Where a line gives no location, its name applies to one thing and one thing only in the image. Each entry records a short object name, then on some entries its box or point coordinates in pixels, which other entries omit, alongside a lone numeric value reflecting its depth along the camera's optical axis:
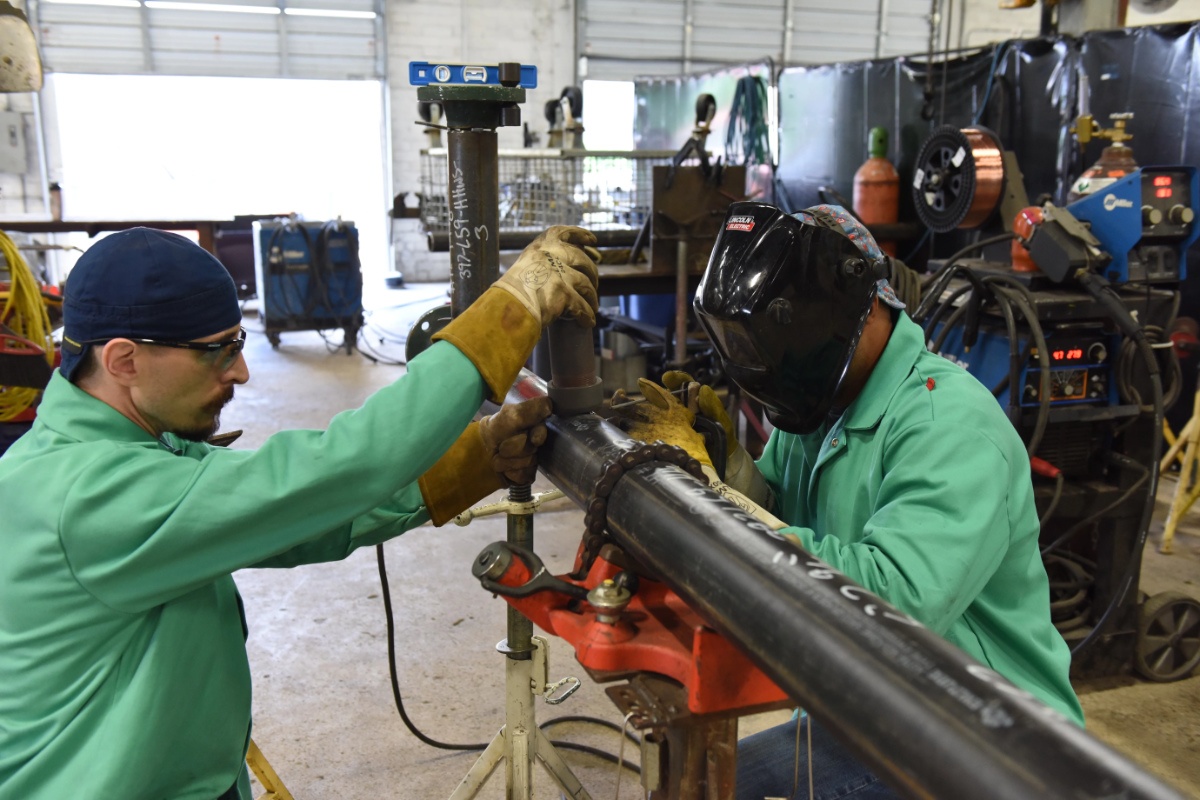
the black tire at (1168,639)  2.72
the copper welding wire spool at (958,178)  3.41
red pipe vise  0.93
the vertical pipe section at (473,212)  1.41
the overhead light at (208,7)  9.45
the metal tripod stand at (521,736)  1.75
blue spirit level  1.36
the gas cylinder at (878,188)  5.74
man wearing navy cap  1.08
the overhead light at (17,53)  2.97
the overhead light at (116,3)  9.21
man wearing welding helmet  1.16
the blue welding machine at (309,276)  6.84
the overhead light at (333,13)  9.91
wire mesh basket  4.74
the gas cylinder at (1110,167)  2.91
